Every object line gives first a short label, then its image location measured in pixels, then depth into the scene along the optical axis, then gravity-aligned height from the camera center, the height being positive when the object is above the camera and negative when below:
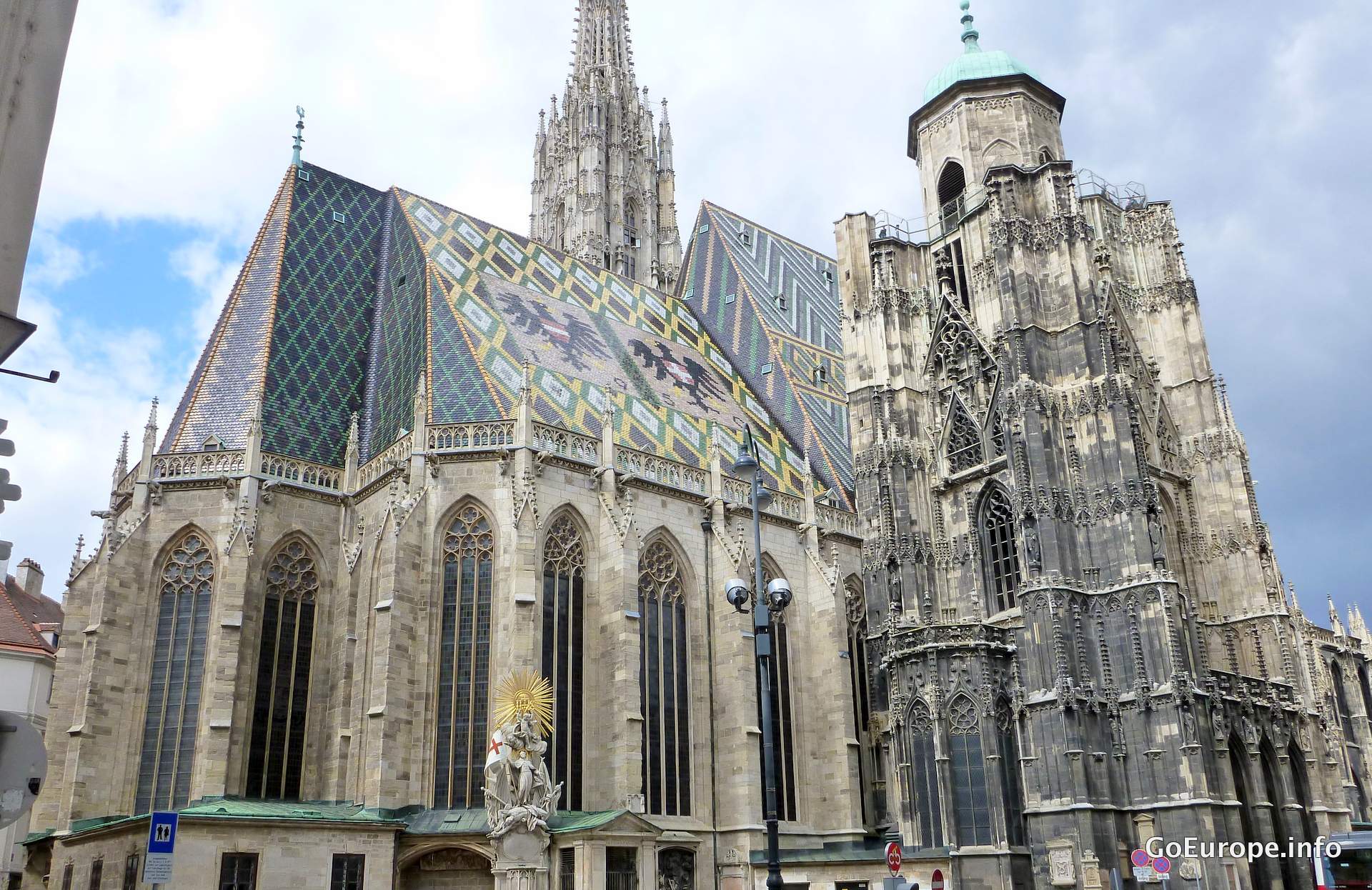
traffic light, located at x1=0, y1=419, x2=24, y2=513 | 4.70 +1.57
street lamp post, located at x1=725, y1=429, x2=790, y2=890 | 12.48 +2.63
